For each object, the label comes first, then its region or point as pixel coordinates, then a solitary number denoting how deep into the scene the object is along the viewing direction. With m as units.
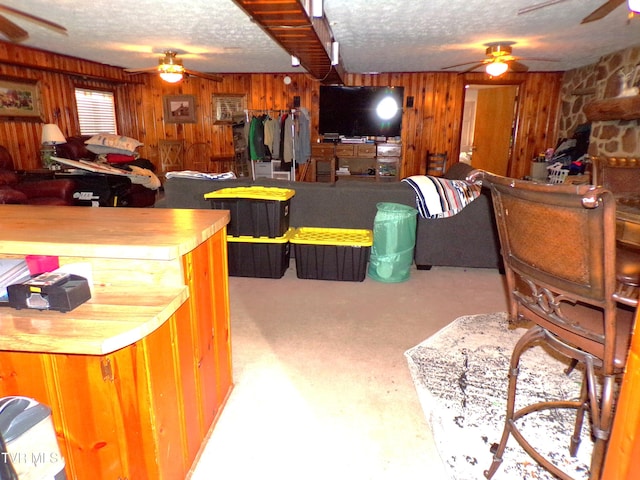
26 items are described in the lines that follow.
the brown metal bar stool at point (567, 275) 0.85
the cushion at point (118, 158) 5.90
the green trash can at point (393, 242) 3.11
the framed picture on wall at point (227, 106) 7.48
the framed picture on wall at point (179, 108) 7.52
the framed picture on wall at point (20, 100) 5.04
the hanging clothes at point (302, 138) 6.50
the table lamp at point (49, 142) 5.18
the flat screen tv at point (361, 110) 6.98
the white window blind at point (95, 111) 6.39
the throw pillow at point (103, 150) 5.86
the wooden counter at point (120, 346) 1.00
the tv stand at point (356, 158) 6.98
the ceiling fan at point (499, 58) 4.68
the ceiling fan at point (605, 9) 2.06
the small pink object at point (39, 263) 1.19
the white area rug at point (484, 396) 1.48
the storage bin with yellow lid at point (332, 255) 3.15
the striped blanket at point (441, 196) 3.23
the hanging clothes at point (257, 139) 6.44
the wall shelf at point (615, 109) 4.35
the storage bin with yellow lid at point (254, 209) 3.10
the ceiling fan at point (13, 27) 2.86
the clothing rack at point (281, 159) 6.46
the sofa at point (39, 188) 4.15
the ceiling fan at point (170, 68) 5.11
